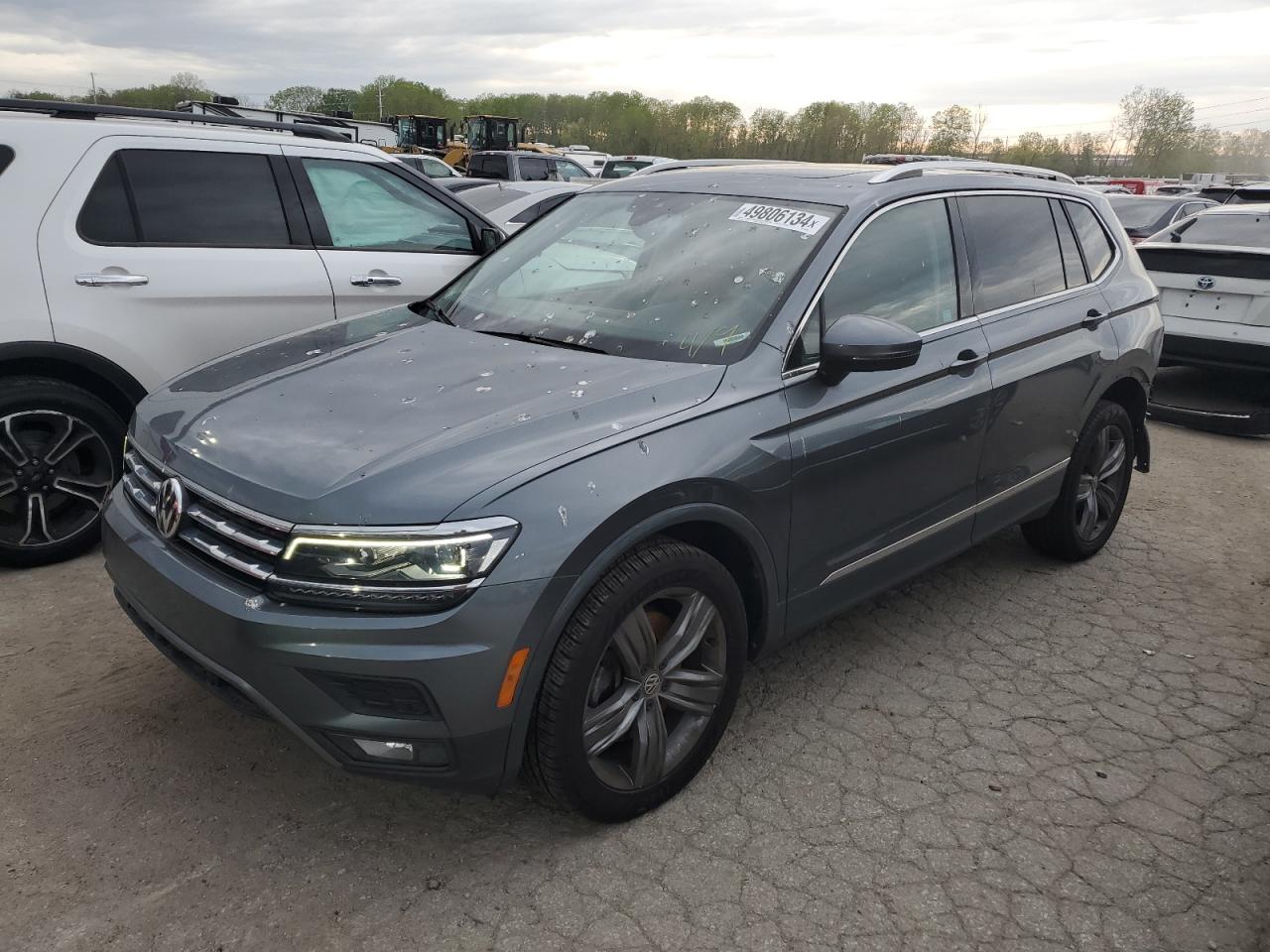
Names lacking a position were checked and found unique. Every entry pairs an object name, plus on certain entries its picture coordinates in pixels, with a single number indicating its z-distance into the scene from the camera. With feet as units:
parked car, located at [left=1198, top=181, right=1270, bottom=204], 35.01
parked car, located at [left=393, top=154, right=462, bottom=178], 69.69
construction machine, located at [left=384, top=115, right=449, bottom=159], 147.02
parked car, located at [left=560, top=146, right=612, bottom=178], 96.76
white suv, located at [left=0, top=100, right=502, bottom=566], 13.50
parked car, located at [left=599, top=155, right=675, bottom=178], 79.97
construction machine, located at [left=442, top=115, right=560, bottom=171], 132.36
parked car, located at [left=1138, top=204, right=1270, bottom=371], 24.47
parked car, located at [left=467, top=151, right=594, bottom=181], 70.28
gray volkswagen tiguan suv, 7.51
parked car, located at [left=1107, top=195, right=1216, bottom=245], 41.73
